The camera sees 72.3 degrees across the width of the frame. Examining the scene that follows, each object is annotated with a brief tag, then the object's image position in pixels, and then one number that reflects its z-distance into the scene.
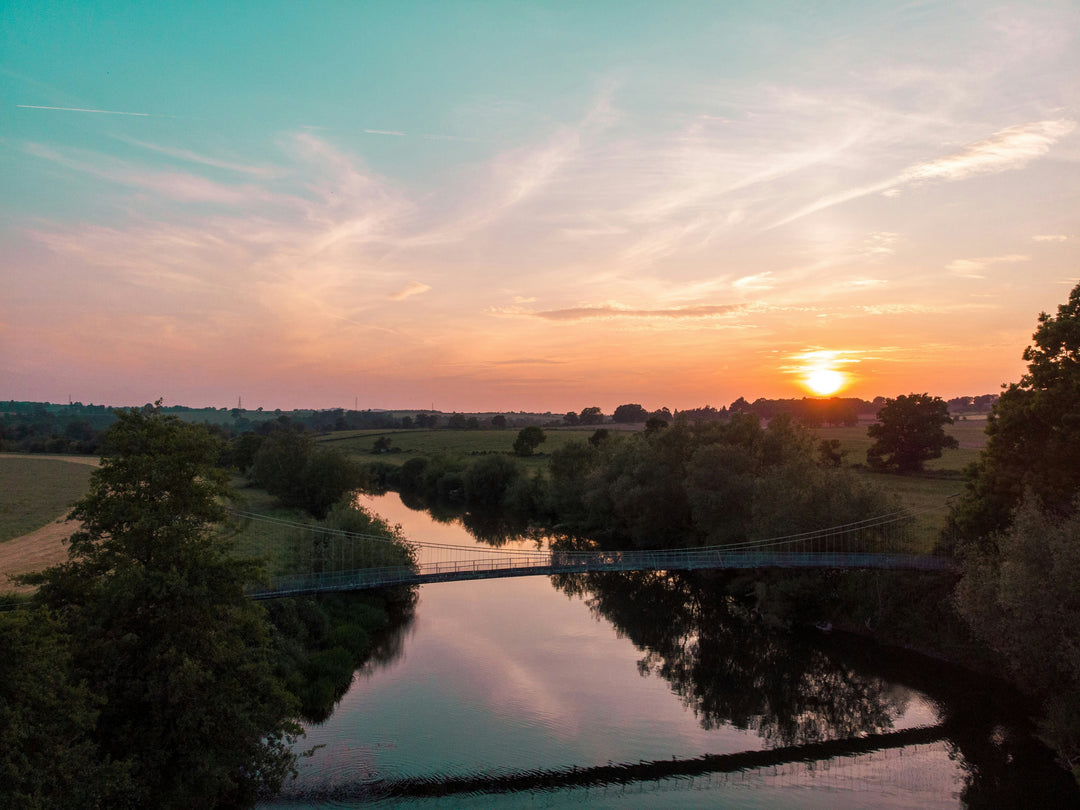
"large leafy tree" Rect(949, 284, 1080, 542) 26.16
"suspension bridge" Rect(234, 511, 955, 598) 27.61
